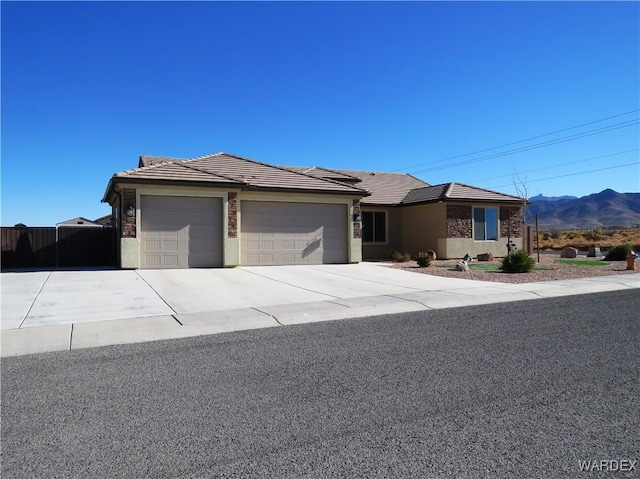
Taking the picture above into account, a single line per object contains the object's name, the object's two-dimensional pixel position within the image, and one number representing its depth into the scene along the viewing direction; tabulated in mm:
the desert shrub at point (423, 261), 19906
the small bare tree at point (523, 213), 26138
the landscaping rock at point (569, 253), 26609
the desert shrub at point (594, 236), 50531
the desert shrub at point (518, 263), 17641
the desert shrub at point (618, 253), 23491
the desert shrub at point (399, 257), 22906
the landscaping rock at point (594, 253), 26612
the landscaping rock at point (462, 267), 18252
